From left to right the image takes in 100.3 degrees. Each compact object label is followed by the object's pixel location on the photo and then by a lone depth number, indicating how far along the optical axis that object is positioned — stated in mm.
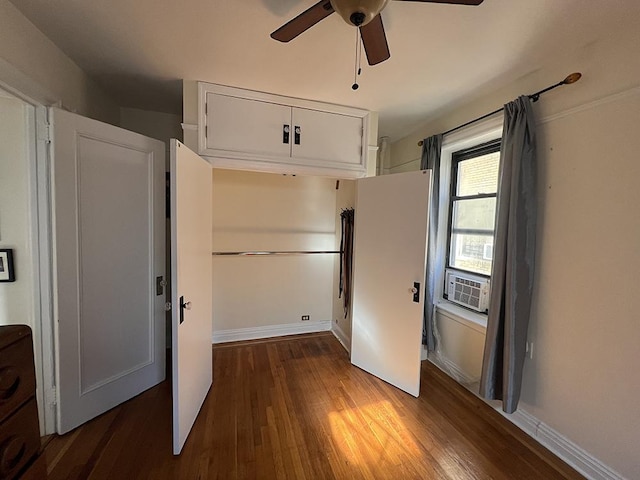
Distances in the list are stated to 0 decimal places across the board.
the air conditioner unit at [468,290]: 2352
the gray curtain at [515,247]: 1789
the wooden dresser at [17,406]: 772
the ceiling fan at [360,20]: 1023
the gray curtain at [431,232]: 2580
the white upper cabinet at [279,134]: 2137
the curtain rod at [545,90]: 1586
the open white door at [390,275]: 2223
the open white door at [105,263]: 1694
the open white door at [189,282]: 1549
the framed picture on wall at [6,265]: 1536
